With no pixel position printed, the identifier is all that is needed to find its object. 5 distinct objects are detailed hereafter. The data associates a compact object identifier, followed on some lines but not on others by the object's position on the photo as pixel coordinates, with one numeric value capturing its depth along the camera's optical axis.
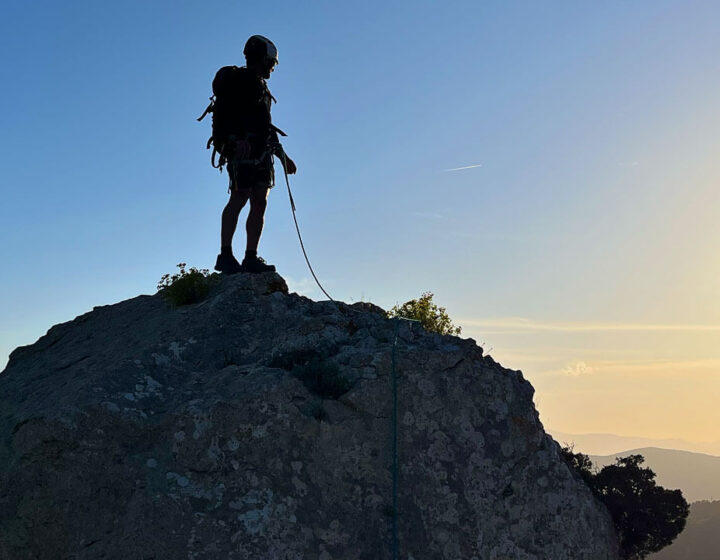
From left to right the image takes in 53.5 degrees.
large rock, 6.20
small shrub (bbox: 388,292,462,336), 9.97
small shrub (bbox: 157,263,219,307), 9.06
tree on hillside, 8.26
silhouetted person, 9.95
